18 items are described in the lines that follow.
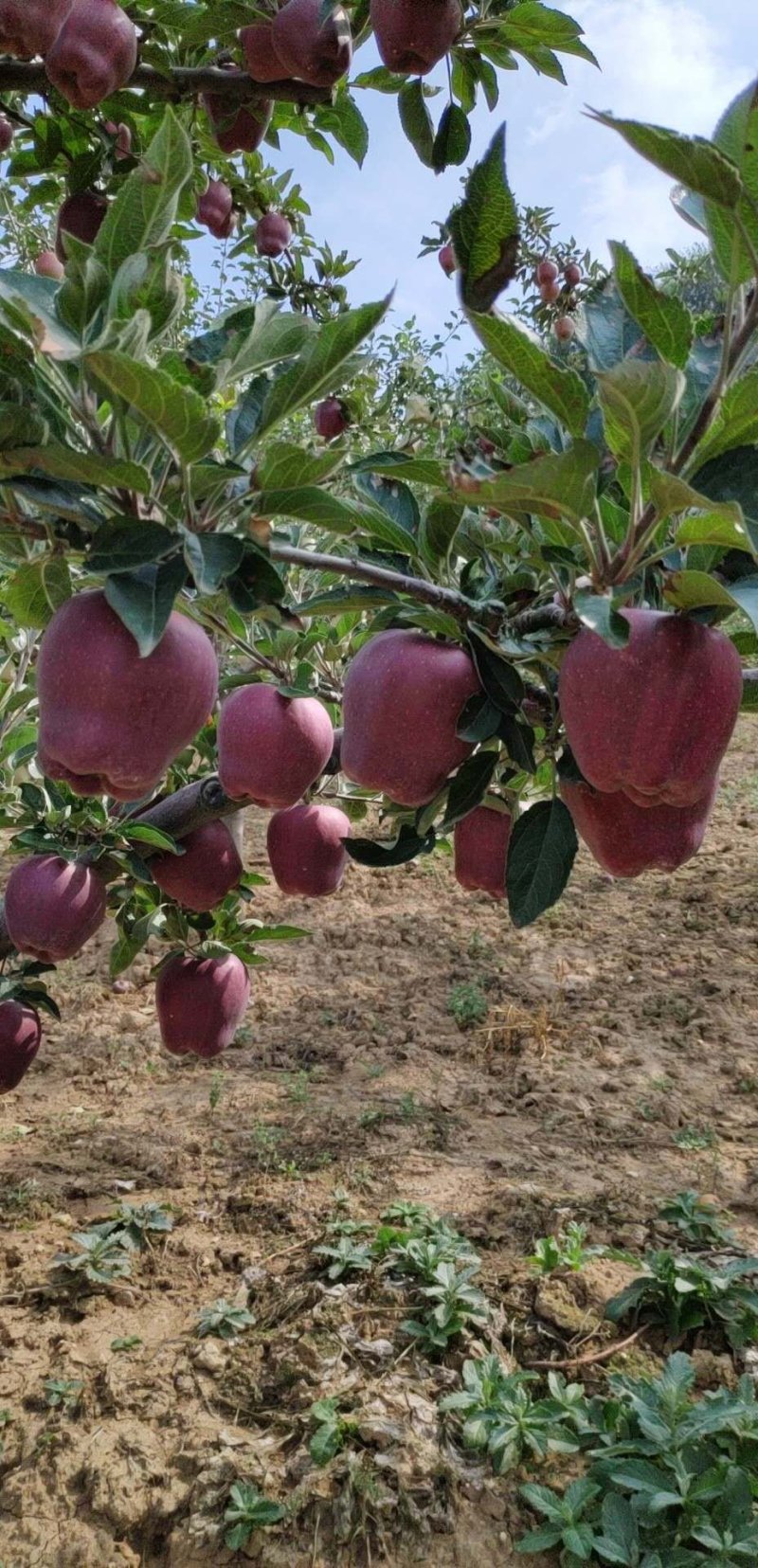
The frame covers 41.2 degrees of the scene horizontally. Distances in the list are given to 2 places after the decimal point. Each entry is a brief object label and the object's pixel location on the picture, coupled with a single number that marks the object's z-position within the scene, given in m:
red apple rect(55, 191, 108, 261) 1.53
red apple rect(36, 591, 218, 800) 0.82
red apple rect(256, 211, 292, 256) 2.47
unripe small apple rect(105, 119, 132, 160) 1.71
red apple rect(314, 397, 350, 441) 2.77
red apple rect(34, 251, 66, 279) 1.93
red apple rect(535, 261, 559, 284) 4.73
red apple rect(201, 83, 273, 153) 1.71
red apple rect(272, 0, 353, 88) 1.37
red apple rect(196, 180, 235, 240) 2.21
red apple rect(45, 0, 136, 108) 1.32
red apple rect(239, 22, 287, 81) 1.48
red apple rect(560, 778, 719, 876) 1.04
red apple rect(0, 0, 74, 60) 1.33
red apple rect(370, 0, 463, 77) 1.30
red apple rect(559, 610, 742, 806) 0.82
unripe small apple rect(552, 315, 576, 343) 3.90
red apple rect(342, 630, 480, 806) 1.00
